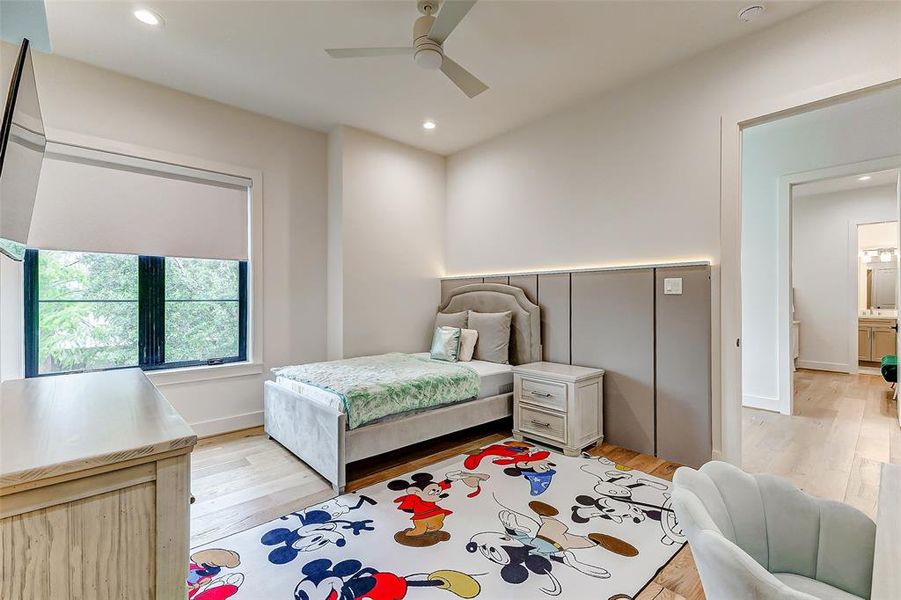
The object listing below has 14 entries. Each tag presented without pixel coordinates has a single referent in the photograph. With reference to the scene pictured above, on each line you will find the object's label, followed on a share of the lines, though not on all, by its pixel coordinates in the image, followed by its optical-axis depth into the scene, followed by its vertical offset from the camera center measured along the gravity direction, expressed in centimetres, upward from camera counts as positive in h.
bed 262 -91
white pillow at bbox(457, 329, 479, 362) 403 -48
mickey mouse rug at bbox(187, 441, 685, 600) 172 -125
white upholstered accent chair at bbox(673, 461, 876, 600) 105 -66
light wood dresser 70 -40
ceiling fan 225 +150
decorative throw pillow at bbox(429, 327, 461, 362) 394 -49
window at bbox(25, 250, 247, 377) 296 -11
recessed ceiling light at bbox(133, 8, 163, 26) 248 +179
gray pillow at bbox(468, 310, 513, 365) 395 -42
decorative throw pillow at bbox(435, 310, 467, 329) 440 -26
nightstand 310 -90
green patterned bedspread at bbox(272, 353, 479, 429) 269 -64
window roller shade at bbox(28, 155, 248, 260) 291 +71
